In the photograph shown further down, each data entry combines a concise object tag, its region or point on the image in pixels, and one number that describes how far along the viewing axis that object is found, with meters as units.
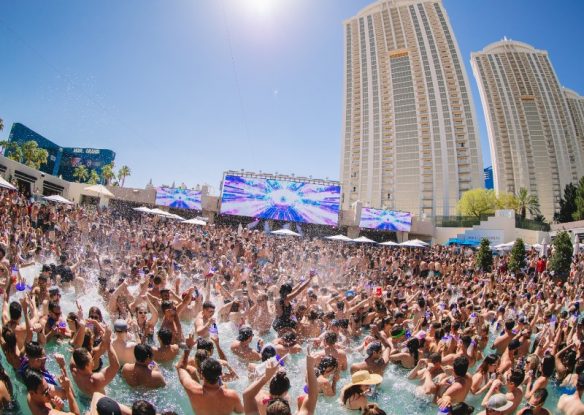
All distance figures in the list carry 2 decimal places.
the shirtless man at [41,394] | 3.08
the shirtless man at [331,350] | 5.48
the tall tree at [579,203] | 43.75
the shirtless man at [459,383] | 4.77
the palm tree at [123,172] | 79.00
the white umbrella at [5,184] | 16.16
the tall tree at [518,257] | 21.41
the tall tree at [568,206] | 49.40
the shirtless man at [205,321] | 5.93
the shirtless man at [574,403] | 4.55
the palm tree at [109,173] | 73.56
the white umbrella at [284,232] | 24.79
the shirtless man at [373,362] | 5.56
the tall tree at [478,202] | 54.44
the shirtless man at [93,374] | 4.05
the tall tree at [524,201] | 58.80
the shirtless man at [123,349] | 5.09
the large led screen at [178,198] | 35.20
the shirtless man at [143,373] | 4.28
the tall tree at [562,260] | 18.97
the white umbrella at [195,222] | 24.98
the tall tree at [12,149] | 62.94
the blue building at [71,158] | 97.19
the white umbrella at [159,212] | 24.61
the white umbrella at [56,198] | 22.88
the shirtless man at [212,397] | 3.50
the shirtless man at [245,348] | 5.55
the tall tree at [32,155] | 62.14
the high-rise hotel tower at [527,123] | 79.81
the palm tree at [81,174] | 83.11
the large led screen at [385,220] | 35.05
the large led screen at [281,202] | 32.47
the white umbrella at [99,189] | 24.19
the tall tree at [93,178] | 81.33
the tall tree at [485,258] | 22.38
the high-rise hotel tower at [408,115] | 69.94
